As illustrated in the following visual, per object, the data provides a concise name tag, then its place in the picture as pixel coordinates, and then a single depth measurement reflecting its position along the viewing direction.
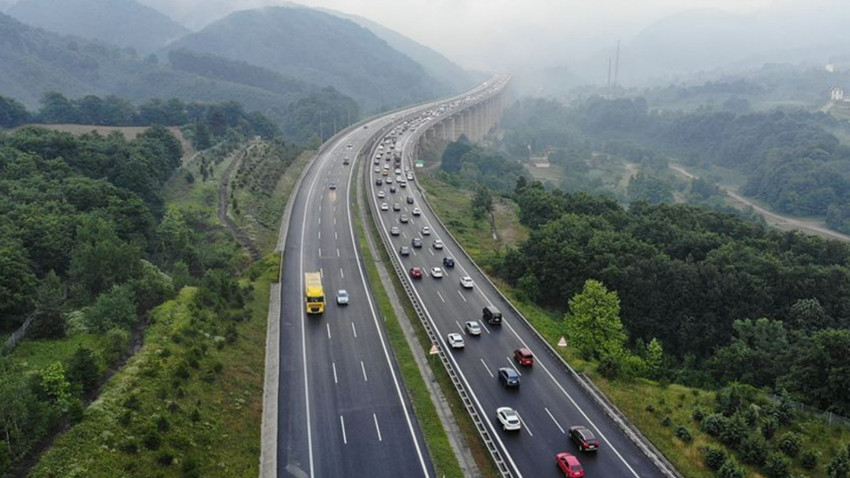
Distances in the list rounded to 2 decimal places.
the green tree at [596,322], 53.50
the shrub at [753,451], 36.03
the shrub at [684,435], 38.06
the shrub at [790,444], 36.78
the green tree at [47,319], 42.91
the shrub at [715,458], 35.41
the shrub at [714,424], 38.78
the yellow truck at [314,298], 56.91
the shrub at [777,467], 34.66
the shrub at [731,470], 34.00
